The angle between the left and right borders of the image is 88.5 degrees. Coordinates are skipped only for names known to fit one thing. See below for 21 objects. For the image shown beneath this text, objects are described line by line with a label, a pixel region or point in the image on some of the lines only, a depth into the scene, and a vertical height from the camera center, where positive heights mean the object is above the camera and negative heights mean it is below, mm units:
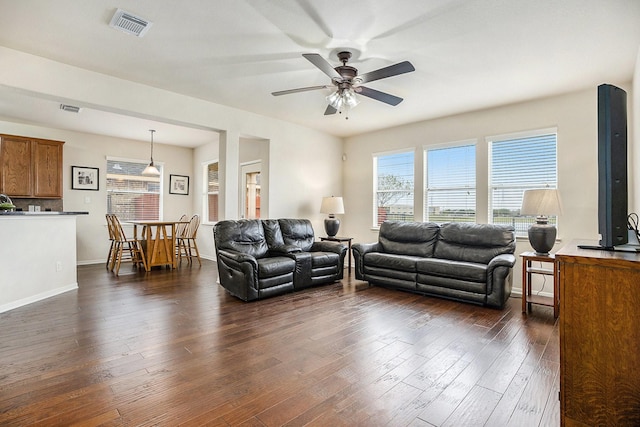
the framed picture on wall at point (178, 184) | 7802 +703
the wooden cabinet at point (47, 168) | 5648 +795
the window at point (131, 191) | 7027 +498
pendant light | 6601 +874
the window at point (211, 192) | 7566 +497
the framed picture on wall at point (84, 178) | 6488 +721
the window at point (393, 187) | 5770 +467
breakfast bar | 3546 -502
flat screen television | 1773 +256
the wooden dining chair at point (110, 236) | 5906 -406
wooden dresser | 1425 -572
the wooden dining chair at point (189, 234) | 6684 -426
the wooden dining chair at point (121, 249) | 5679 -654
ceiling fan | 2807 +1256
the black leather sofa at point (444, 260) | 3719 -617
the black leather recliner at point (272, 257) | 3967 -601
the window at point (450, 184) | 5066 +458
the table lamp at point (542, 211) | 3559 +17
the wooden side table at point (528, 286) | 3479 -805
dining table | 5910 -604
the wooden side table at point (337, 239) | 5555 -448
